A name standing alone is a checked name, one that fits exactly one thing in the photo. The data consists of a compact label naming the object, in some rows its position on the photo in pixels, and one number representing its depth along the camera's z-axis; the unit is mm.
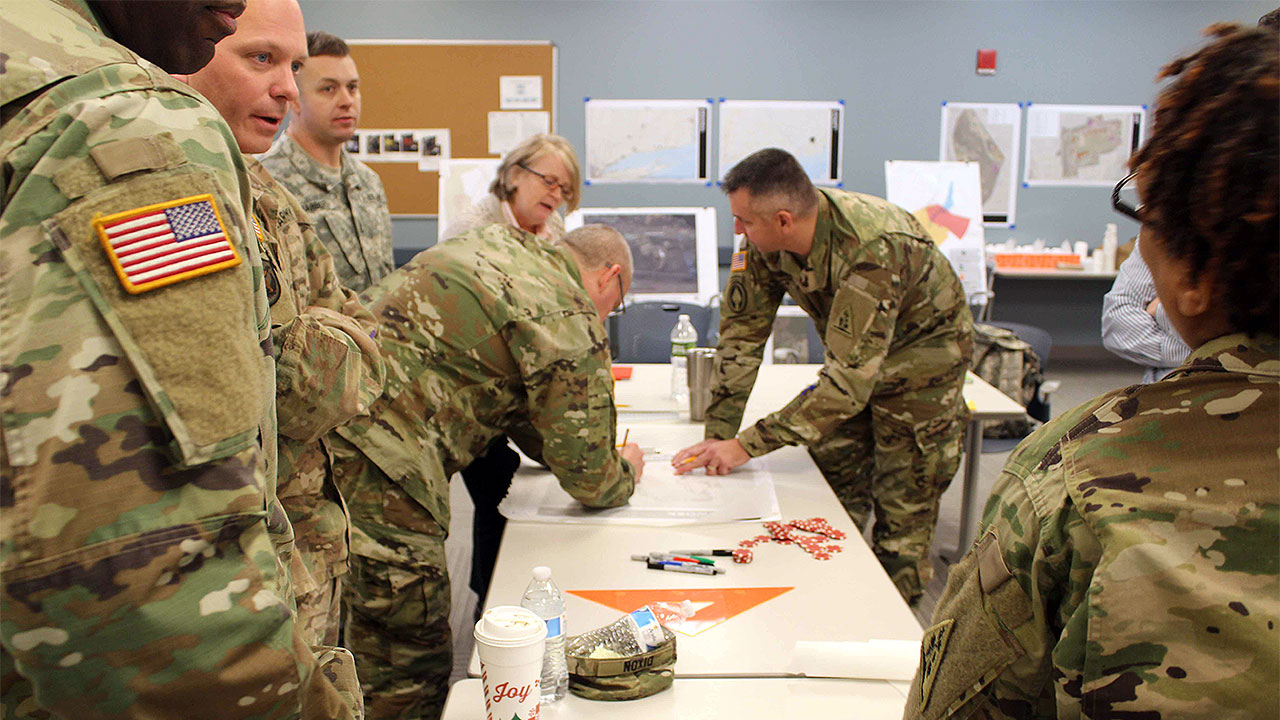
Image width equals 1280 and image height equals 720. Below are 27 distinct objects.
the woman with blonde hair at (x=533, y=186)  2730
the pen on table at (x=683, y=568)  1562
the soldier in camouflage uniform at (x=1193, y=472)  586
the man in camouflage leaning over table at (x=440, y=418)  1695
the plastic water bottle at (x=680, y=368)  2879
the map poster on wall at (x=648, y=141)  6113
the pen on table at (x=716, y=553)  1627
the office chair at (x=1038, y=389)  3207
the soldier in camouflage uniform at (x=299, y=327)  1012
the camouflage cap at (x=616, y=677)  1178
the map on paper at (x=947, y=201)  5863
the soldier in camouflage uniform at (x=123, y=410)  531
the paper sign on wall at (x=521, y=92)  6020
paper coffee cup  979
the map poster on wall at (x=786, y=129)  6141
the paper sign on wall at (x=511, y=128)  6043
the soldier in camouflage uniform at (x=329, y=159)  2645
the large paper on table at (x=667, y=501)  1817
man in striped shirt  2557
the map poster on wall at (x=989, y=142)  6199
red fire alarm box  6098
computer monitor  5797
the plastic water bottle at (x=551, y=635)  1183
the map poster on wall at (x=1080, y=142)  6242
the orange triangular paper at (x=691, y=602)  1393
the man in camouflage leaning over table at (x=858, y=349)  2156
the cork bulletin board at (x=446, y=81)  5977
